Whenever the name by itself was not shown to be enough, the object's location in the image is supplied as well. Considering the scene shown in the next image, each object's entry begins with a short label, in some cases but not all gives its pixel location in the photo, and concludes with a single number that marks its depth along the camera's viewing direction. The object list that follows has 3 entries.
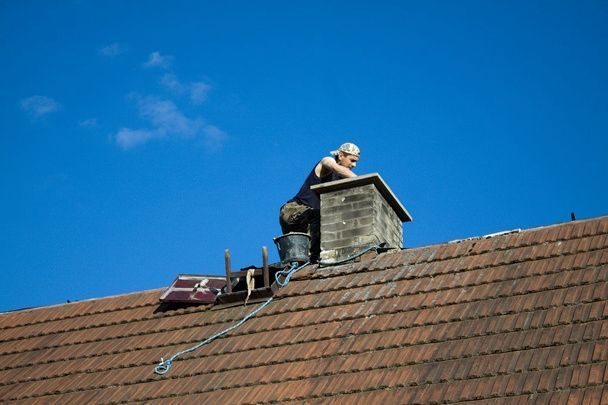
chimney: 12.39
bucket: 12.49
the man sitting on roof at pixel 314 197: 13.16
